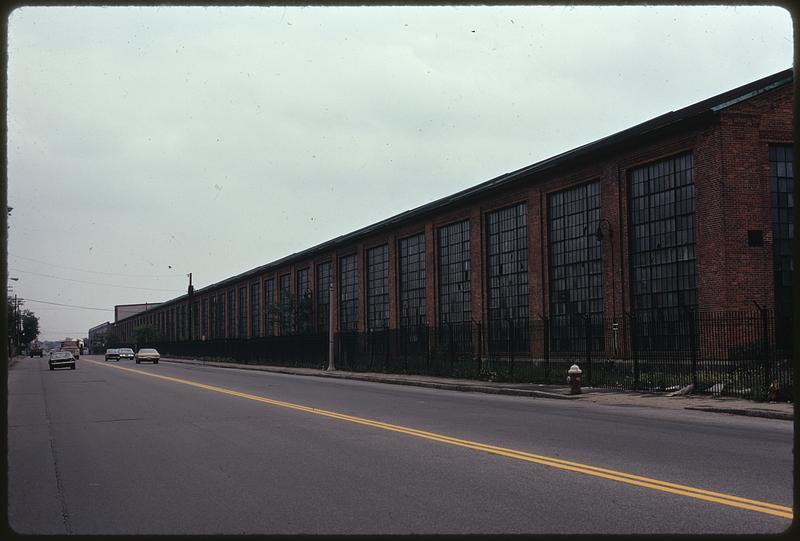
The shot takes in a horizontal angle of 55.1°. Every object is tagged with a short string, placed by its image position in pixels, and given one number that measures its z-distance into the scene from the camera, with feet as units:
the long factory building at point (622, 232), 87.92
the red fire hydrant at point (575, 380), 74.69
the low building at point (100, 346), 625.16
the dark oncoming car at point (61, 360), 173.47
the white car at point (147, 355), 231.09
